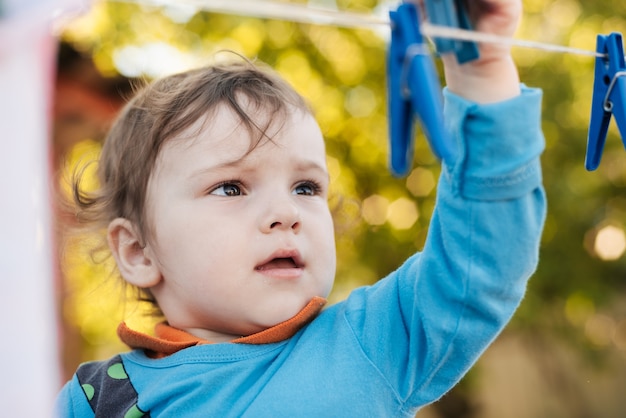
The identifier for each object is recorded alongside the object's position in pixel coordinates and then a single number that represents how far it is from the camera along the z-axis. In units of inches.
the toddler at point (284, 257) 23.2
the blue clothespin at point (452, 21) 22.2
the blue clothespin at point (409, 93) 20.9
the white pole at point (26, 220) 19.7
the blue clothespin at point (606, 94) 24.2
